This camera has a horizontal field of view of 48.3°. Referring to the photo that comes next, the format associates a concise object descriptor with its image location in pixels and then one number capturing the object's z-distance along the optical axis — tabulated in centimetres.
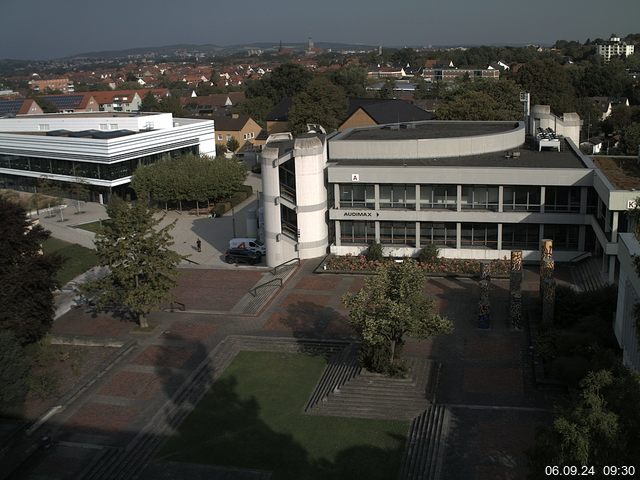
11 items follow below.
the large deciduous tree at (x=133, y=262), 3047
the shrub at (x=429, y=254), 3912
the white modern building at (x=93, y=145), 6391
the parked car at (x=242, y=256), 4303
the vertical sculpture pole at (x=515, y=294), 3016
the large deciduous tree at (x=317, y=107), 7881
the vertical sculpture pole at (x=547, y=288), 2909
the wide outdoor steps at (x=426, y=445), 2058
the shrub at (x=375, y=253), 4019
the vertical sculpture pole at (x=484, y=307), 3036
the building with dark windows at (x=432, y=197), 3859
